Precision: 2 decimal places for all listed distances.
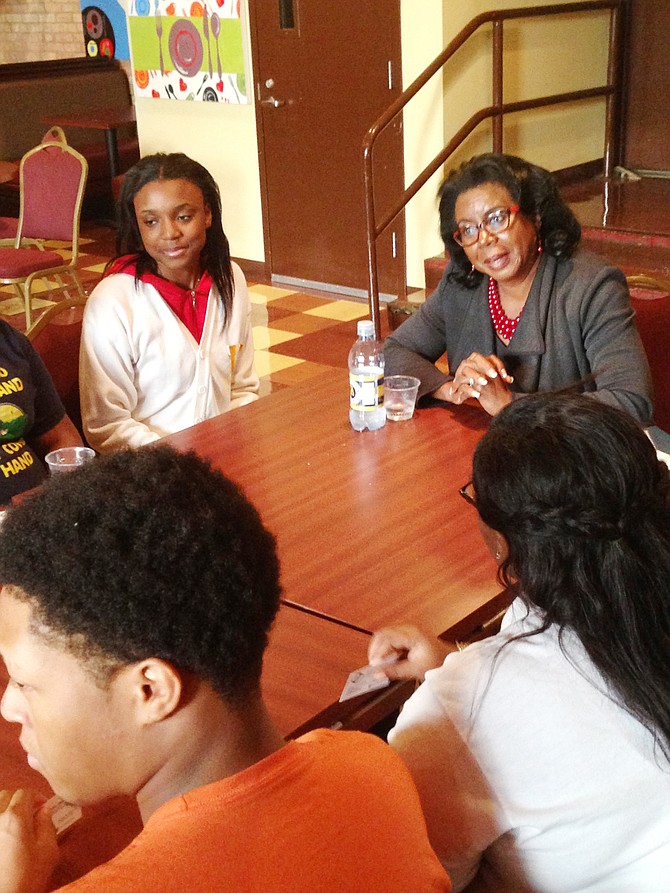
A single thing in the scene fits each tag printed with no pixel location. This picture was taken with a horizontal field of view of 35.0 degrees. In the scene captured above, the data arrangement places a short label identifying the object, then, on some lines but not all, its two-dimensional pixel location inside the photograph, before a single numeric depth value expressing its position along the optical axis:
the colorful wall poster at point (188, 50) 6.10
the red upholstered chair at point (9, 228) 5.77
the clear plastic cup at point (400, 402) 2.34
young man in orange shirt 0.84
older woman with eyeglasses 2.28
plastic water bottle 2.21
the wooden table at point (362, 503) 1.60
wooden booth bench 8.04
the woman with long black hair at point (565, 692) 1.11
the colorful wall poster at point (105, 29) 8.12
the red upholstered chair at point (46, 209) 5.20
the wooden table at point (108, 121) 7.18
